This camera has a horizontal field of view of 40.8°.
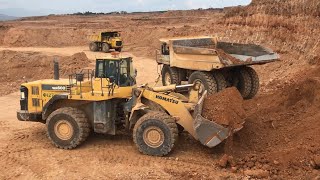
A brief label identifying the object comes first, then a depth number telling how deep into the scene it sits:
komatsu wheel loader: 9.20
